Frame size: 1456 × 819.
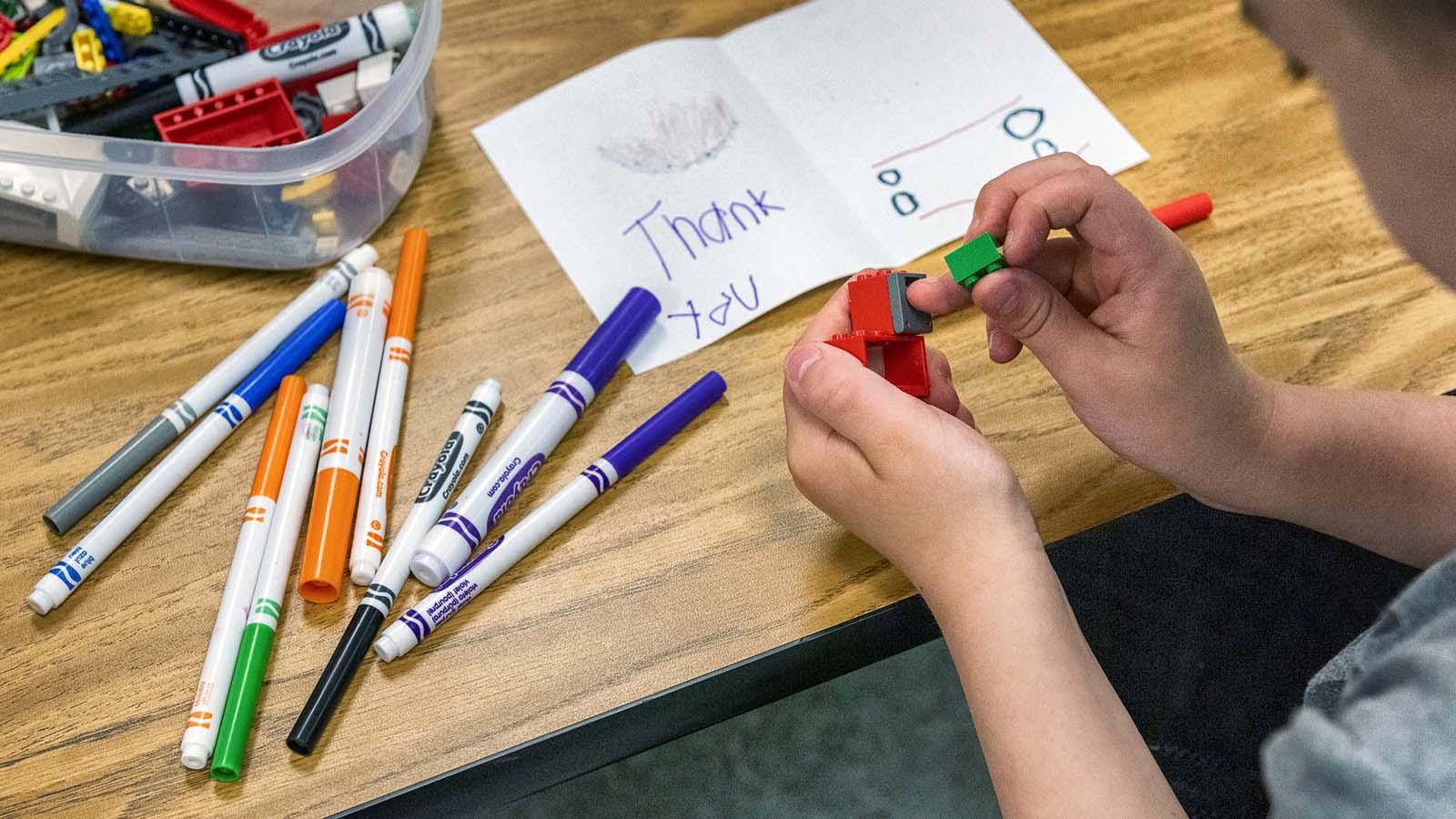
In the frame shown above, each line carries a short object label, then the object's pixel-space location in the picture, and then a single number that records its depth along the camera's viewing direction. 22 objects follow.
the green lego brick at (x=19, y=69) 0.67
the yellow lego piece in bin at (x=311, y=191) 0.63
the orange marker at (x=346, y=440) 0.54
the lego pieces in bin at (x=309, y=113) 0.67
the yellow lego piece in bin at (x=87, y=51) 0.68
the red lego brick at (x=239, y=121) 0.65
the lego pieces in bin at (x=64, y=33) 0.68
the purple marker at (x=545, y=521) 0.53
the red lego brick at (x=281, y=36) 0.70
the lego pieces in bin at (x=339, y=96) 0.68
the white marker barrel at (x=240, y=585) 0.50
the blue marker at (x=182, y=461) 0.54
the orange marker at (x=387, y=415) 0.55
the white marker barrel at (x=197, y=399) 0.56
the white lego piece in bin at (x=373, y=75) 0.68
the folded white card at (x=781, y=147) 0.67
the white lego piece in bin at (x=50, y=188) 0.62
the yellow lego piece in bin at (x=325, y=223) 0.65
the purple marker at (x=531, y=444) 0.55
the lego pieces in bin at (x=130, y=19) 0.70
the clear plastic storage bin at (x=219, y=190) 0.60
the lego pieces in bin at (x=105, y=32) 0.68
